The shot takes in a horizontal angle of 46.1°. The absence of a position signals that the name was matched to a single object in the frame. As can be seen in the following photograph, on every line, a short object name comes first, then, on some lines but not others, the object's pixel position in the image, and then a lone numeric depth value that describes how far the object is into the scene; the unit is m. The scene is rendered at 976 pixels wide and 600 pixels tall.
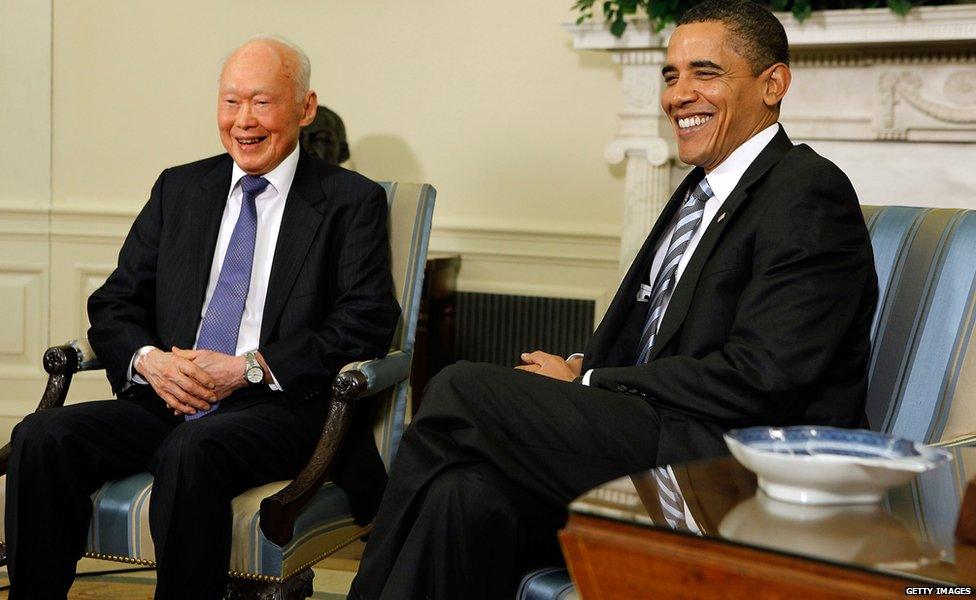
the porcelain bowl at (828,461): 1.33
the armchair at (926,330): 2.11
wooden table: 1.18
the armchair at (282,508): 2.21
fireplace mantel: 3.28
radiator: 4.22
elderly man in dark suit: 2.26
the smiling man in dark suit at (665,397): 1.84
